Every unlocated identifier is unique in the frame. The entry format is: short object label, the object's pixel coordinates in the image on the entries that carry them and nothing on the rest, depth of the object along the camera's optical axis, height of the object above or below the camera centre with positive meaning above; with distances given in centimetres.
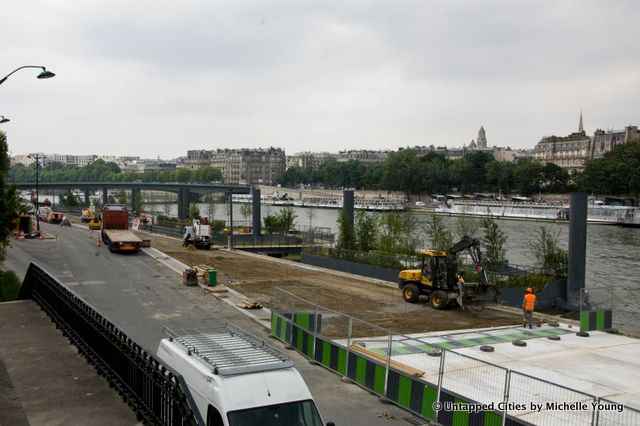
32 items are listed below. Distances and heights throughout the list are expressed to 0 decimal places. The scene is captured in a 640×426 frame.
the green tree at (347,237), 4572 -432
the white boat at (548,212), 11288 -577
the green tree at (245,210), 9792 -539
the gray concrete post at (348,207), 4682 -208
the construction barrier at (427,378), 1156 -472
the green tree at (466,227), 4669 -370
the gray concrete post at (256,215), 6231 -373
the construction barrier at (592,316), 2310 -520
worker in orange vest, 2347 -495
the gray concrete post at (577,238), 3069 -276
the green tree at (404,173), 19062 +301
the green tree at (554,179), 16225 +167
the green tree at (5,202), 2239 -104
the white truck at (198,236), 5112 -499
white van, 838 -309
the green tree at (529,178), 16388 +179
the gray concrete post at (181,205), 13061 -605
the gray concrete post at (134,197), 13616 -468
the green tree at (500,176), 17300 +232
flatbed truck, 4616 -395
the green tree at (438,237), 4331 -410
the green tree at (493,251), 3744 -431
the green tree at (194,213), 8784 -521
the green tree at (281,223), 6744 -490
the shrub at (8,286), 2478 -505
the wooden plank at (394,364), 1531 -473
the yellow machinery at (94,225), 6412 -525
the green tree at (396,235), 4478 -431
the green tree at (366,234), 4603 -412
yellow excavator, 2633 -464
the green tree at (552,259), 3588 -463
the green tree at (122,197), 15200 -520
